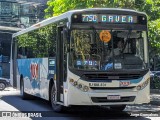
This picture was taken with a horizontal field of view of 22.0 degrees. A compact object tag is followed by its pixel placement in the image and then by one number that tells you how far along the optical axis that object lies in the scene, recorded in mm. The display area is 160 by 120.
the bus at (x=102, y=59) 11500
